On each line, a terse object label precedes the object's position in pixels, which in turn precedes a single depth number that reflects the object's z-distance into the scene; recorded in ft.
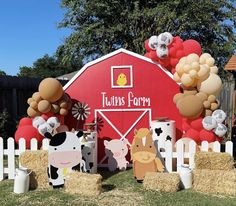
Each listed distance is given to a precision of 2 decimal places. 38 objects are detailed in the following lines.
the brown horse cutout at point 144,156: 23.88
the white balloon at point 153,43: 28.05
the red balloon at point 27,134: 26.96
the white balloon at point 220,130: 25.45
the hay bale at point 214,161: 22.93
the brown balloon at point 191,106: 25.61
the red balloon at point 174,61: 27.81
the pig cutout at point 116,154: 27.99
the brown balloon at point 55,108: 27.71
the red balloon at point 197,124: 26.13
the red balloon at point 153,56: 28.17
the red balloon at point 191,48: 27.37
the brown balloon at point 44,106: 27.22
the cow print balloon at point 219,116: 25.41
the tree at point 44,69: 206.80
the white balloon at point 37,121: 26.89
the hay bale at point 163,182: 21.52
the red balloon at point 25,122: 27.89
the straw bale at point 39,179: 23.00
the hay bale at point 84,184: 21.08
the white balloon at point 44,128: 26.61
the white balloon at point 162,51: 27.43
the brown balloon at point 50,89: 26.96
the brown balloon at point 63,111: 28.04
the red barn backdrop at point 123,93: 28.30
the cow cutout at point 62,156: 22.91
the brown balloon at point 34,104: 27.68
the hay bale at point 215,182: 21.26
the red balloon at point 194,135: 26.18
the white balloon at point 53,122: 26.96
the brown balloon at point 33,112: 27.86
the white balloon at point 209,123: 25.46
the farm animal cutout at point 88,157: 25.22
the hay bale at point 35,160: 23.47
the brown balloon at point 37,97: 27.58
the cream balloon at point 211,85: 26.02
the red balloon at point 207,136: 25.71
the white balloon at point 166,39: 27.48
